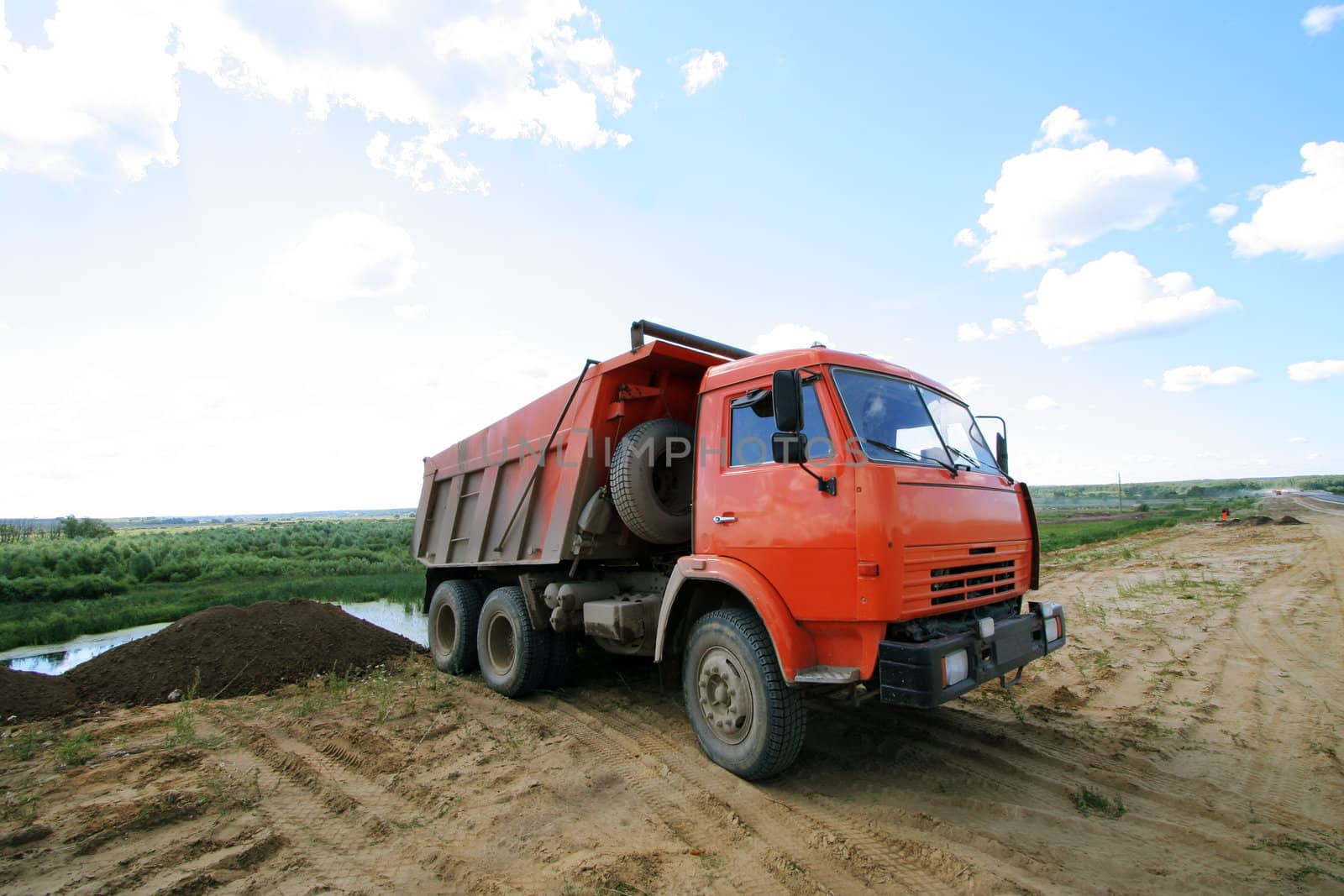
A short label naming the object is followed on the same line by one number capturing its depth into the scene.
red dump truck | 3.59
